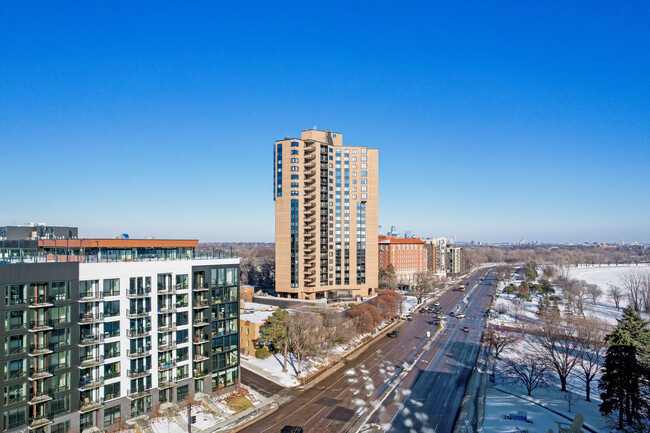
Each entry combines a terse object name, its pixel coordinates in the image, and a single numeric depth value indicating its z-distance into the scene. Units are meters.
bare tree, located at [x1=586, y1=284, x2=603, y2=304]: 127.14
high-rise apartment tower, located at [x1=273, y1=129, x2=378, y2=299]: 100.69
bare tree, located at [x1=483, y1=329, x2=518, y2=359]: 63.88
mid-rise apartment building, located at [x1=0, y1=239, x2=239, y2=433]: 34.00
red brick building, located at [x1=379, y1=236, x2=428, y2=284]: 162.12
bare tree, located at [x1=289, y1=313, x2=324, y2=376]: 57.47
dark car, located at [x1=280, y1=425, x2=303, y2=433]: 39.56
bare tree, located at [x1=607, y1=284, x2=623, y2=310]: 117.91
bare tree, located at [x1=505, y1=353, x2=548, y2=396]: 50.56
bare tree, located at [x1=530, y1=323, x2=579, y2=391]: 51.25
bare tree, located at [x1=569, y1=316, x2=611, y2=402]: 51.19
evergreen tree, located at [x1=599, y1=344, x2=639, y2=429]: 39.06
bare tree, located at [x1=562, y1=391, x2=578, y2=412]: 46.91
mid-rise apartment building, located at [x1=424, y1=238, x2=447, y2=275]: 188.50
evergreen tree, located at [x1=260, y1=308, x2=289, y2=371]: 58.81
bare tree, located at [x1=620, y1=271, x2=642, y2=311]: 109.94
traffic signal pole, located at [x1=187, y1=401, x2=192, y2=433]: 39.33
